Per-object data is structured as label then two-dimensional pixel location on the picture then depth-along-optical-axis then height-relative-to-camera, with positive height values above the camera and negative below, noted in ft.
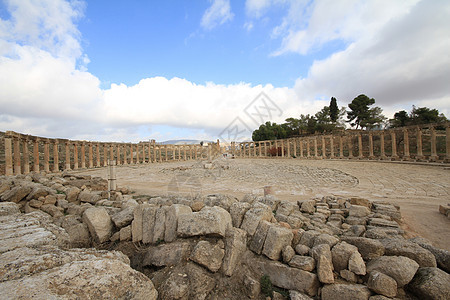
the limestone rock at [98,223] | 13.24 -4.68
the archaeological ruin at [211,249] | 7.77 -5.27
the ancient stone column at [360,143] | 81.60 +1.32
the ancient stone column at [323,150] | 93.45 -1.02
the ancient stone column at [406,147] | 65.35 -0.56
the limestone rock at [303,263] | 9.68 -5.65
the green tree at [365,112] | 134.51 +23.89
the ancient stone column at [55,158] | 61.93 -0.81
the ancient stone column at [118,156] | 89.56 -0.90
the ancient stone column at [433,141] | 59.65 +0.91
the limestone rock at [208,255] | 10.42 -5.54
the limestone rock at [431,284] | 7.97 -5.78
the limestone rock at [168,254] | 10.78 -5.67
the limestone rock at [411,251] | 9.27 -5.17
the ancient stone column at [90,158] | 76.07 -1.22
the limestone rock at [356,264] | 9.06 -5.43
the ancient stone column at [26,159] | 50.54 -0.56
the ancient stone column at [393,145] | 69.65 +0.25
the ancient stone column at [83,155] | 73.52 -0.16
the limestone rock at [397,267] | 8.55 -5.44
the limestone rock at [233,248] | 10.60 -5.48
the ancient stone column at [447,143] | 55.12 +0.16
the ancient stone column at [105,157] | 85.27 -1.15
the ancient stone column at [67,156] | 65.64 -0.32
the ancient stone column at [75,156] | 69.24 -0.42
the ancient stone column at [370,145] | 77.92 +0.56
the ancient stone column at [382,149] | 71.77 -1.07
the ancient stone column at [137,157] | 98.87 -1.77
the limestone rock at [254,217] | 12.41 -4.33
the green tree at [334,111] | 150.82 +27.56
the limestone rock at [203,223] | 11.54 -4.27
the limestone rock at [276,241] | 10.83 -5.11
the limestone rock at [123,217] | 13.82 -4.50
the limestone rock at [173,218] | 12.21 -4.22
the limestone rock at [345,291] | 8.41 -6.27
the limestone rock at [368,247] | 9.98 -5.18
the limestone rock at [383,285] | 8.24 -5.82
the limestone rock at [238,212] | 13.20 -4.17
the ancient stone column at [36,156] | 54.15 +0.14
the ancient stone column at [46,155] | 59.31 +0.35
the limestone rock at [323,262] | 9.19 -5.47
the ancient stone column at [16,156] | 48.49 +0.27
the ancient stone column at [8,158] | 45.19 -0.14
